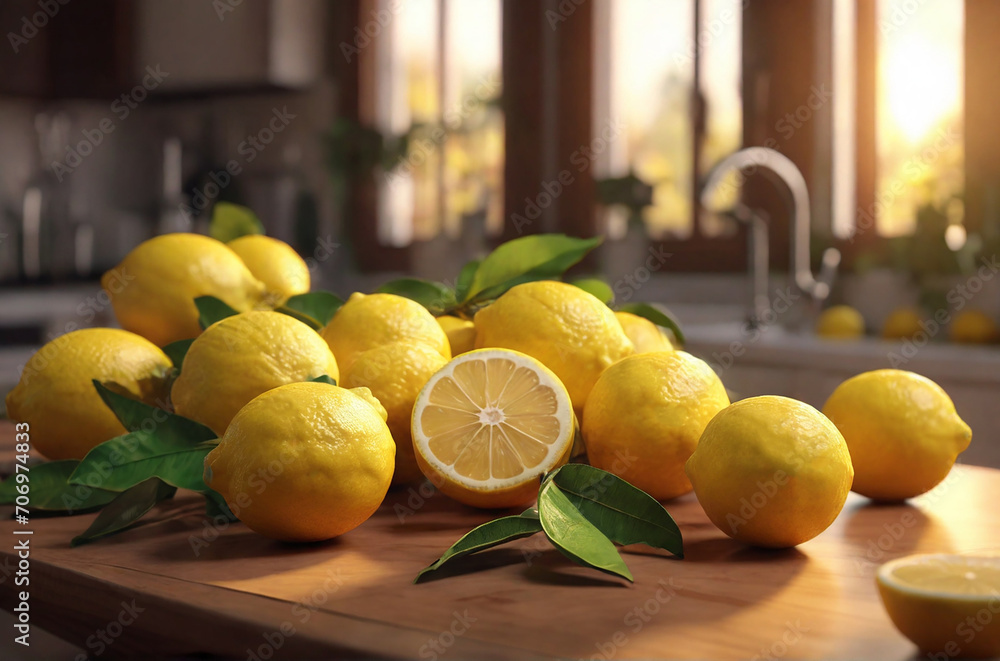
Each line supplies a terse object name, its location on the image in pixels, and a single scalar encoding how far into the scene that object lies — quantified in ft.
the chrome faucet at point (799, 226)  8.76
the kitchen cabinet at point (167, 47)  12.76
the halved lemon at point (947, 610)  1.40
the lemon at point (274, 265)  3.24
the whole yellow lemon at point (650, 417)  2.28
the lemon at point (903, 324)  7.99
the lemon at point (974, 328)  7.41
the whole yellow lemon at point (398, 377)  2.42
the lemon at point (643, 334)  2.89
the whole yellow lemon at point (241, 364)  2.34
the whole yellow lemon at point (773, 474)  1.93
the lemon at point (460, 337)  2.84
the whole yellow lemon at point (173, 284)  2.95
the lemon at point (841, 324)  8.45
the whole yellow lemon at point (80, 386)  2.60
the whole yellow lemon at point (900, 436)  2.40
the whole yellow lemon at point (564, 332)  2.53
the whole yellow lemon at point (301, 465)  1.94
